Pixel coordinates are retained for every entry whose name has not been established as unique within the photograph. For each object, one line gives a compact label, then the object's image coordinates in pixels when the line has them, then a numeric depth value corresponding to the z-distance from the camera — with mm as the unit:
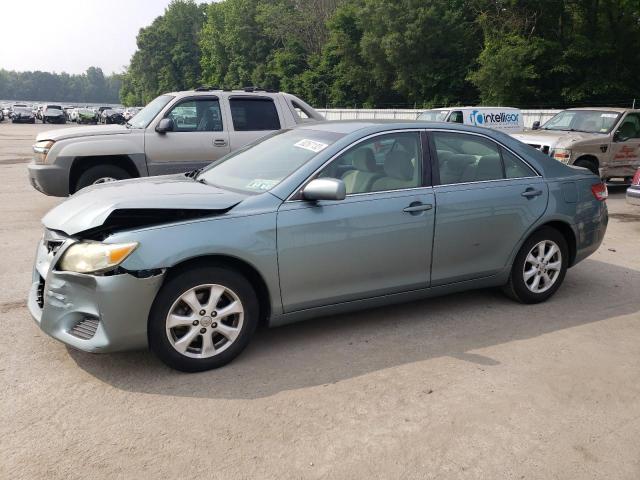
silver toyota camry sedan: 3473
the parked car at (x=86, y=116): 51531
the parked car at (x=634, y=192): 8641
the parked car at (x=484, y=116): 15578
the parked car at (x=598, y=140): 11234
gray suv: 8180
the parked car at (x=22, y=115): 49562
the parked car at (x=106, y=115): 48000
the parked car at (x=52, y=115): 50562
